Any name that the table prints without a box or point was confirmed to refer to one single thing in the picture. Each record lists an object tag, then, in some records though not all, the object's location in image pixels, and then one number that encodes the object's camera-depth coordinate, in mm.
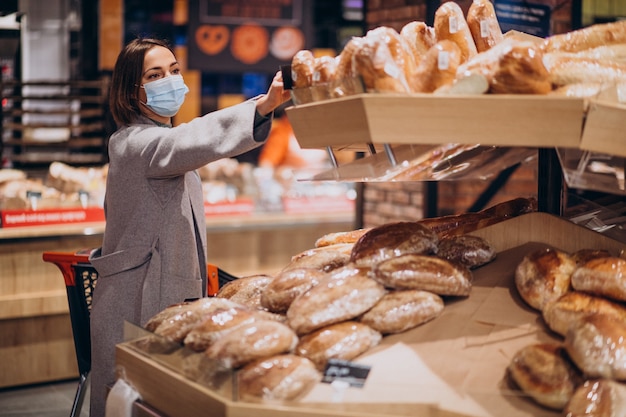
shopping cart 3184
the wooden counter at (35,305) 4773
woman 2752
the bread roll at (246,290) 2268
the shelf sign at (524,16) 5309
